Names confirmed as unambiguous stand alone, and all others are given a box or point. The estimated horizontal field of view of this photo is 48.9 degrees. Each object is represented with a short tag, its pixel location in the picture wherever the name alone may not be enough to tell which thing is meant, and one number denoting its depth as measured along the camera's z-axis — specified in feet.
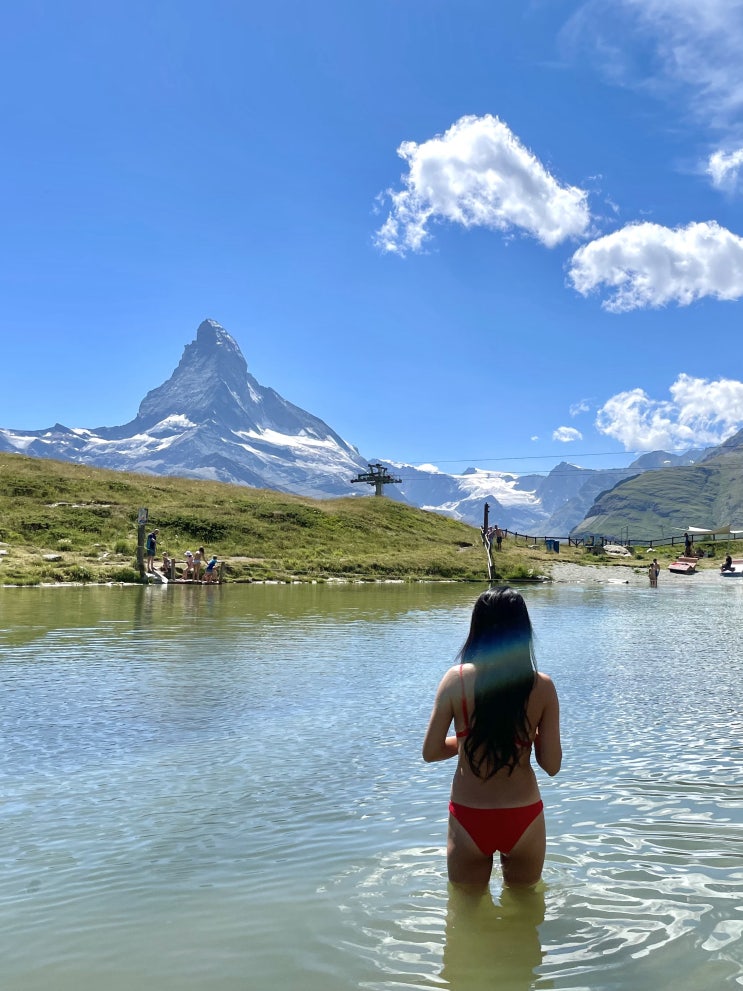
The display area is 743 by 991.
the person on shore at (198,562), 155.84
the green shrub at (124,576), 146.72
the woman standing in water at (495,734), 18.83
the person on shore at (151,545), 164.71
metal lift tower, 454.40
